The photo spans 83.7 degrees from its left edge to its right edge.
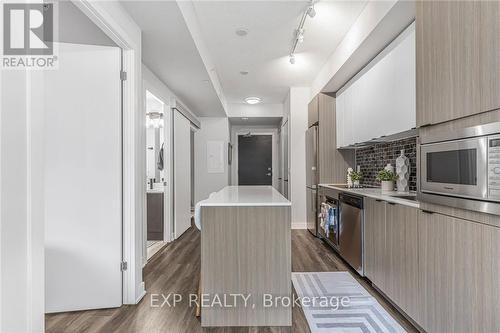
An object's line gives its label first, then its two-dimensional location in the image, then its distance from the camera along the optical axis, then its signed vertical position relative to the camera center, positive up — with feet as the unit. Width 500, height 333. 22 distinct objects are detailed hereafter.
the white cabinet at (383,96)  8.03 +2.54
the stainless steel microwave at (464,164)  4.15 +0.06
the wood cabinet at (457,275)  4.19 -1.85
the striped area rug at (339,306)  6.53 -3.73
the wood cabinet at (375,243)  7.75 -2.24
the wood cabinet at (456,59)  4.13 +1.87
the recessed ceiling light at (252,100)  20.15 +4.97
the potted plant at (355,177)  12.55 -0.42
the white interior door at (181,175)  15.19 -0.40
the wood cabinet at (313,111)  14.85 +3.16
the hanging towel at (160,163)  16.03 +0.30
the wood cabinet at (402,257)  6.22 -2.15
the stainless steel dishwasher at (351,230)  9.36 -2.26
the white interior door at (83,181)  7.27 -0.33
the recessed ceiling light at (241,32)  10.28 +5.11
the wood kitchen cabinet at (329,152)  14.29 +0.81
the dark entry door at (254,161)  26.99 +0.67
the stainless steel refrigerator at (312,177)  14.78 -0.53
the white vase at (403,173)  9.63 -0.19
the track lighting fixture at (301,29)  8.25 +4.89
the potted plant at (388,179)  9.92 -0.41
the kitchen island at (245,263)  6.60 -2.26
